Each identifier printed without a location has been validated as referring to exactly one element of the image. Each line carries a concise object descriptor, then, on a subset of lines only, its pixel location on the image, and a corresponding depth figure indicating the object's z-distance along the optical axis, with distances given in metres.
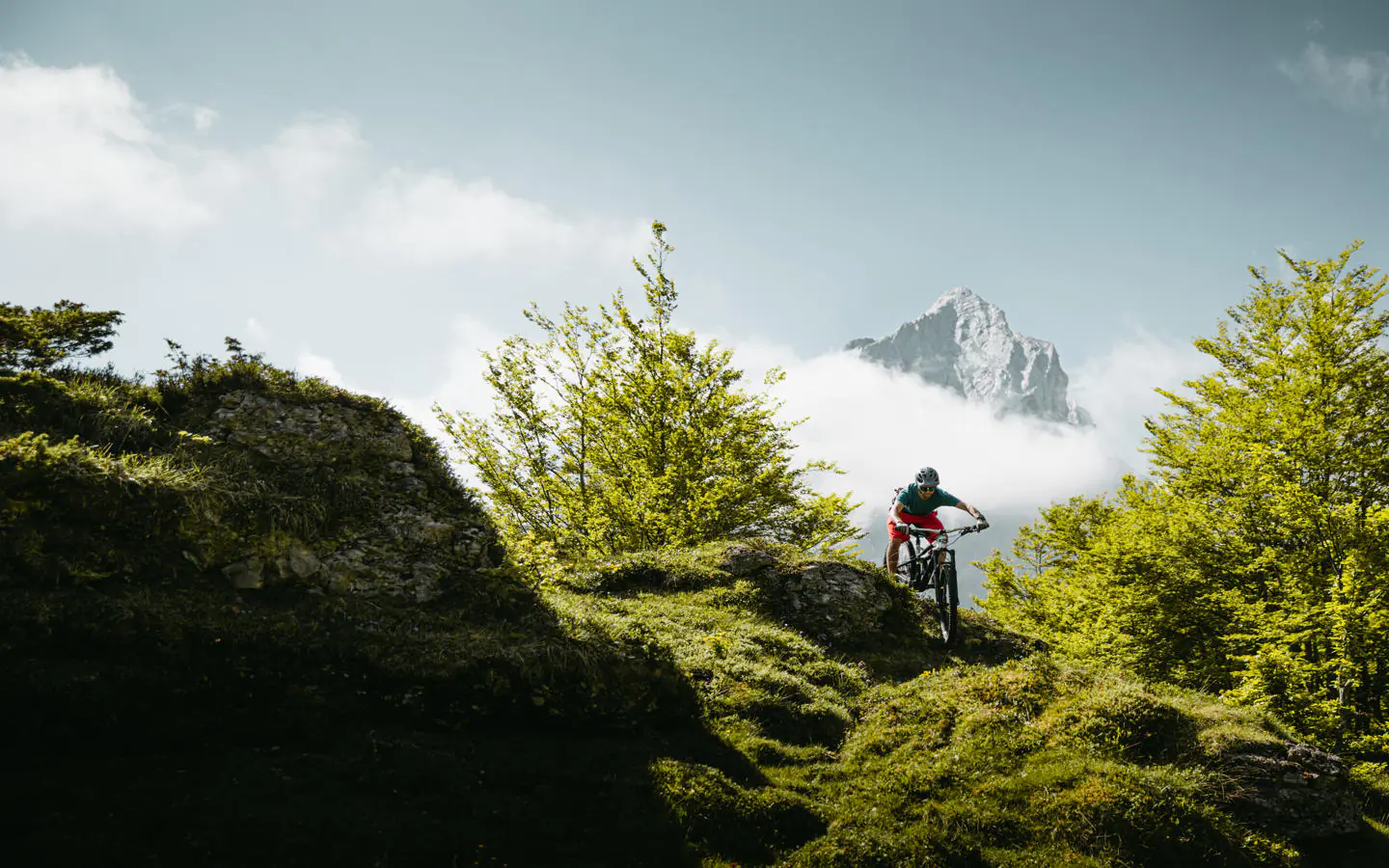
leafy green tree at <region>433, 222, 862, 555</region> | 18.20
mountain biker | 11.34
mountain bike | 11.40
